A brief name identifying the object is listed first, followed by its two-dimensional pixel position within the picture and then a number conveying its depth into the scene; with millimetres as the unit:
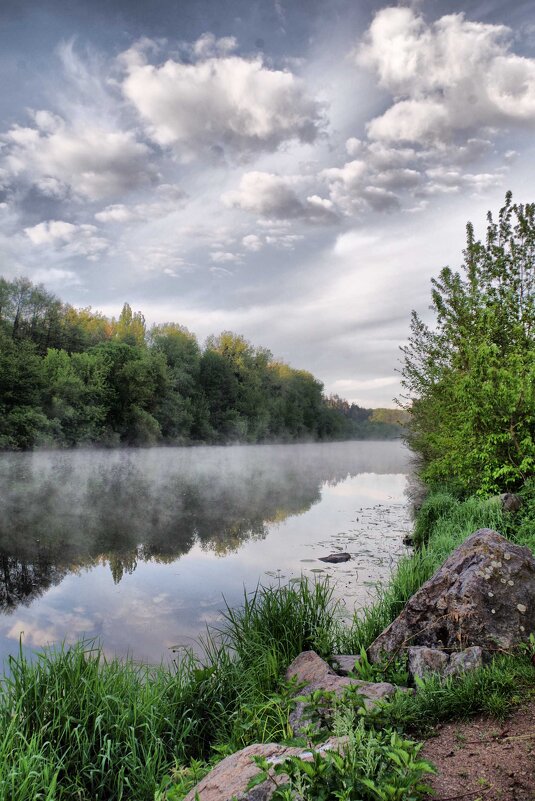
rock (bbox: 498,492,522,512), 10578
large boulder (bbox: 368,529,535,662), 4871
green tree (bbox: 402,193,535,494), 10953
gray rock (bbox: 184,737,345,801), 2617
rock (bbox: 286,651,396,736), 3930
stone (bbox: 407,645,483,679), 4375
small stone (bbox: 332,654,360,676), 5070
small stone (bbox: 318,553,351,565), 12379
